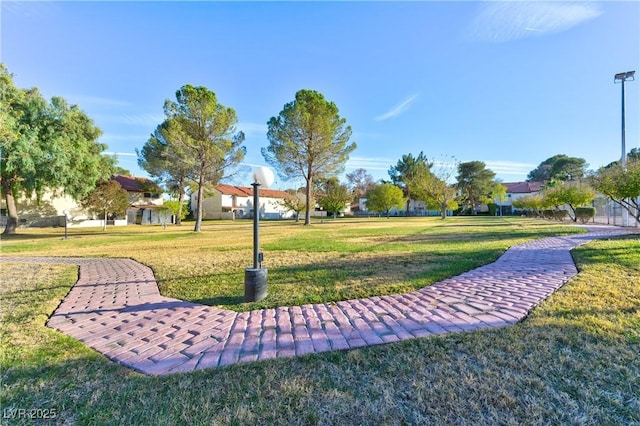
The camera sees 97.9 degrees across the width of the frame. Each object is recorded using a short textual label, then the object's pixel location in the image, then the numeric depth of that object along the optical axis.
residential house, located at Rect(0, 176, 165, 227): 25.91
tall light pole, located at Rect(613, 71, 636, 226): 15.33
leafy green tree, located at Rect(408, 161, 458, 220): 33.34
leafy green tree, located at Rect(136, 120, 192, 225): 16.98
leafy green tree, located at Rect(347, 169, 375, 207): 56.38
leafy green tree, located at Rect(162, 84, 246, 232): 16.39
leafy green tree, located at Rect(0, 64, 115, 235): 14.22
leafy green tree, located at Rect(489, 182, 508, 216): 47.72
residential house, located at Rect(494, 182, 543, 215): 53.25
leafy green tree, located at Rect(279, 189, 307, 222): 33.79
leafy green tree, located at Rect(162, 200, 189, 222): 26.92
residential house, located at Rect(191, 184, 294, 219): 47.84
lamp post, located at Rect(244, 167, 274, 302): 3.86
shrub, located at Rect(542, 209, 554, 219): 28.67
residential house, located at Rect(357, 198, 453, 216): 59.34
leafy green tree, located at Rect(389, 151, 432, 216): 51.00
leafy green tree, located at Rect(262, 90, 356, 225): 20.69
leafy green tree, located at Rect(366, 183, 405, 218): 39.91
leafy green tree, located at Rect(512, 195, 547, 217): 26.37
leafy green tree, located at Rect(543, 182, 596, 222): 19.25
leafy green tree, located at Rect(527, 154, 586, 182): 45.19
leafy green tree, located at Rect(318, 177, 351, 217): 41.59
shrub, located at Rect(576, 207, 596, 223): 22.26
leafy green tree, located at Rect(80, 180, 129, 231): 24.56
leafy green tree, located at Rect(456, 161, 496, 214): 48.81
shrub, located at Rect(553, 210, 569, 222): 25.86
